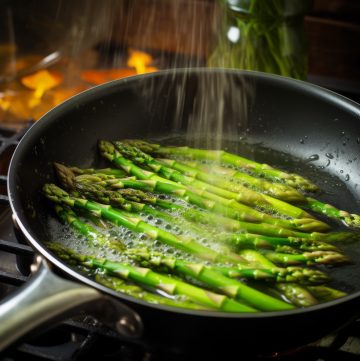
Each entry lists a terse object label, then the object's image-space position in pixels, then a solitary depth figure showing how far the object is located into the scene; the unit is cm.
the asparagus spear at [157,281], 57
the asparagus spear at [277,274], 59
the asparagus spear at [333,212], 66
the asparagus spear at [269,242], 63
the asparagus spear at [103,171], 70
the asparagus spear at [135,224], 61
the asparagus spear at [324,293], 59
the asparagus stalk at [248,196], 67
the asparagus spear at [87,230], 62
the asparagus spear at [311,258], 62
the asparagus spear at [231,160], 70
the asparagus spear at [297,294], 59
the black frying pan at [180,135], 52
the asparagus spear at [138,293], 57
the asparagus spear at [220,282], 58
